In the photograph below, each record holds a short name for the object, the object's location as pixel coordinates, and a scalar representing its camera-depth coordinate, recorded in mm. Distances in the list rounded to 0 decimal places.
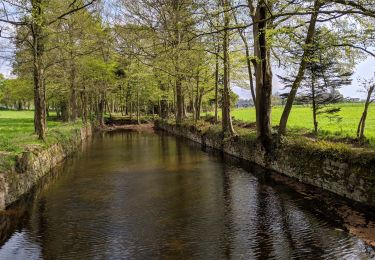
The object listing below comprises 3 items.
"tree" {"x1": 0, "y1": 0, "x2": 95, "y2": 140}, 18406
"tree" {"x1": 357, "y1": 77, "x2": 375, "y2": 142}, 17952
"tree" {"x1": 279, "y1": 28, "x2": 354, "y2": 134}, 23344
